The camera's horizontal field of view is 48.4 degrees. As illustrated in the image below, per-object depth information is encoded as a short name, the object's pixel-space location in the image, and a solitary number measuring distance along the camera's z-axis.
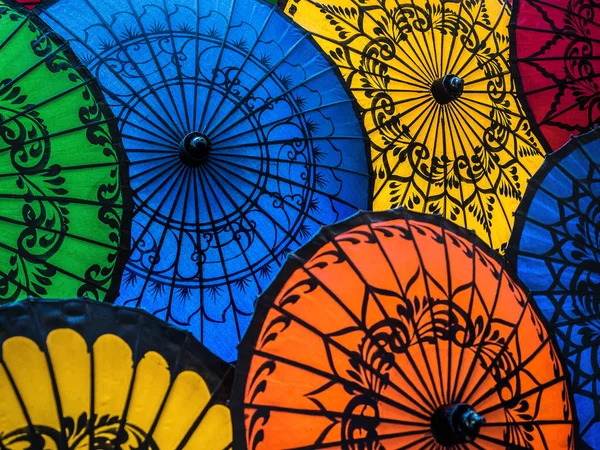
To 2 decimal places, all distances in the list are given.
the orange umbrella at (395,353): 1.40
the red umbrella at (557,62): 2.58
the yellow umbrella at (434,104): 2.32
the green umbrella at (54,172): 1.70
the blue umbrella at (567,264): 2.06
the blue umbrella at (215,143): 1.95
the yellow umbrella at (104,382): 1.26
